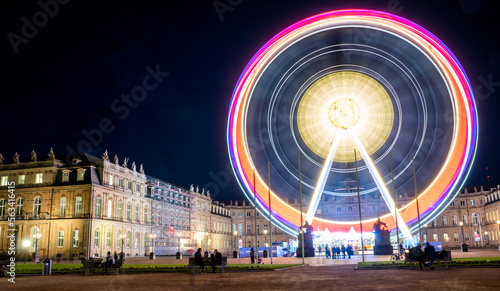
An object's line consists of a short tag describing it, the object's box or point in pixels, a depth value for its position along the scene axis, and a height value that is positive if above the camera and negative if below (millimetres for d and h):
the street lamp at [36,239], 54156 -534
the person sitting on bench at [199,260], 23364 -1611
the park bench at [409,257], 23875 -1937
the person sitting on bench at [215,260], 23188 -1613
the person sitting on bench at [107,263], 23786 -1679
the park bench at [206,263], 23744 -1795
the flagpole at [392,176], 32703 +2184
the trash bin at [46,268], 24578 -1868
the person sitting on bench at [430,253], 21719 -1507
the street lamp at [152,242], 66275 -1856
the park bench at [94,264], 23797 -1717
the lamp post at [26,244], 59038 -1185
